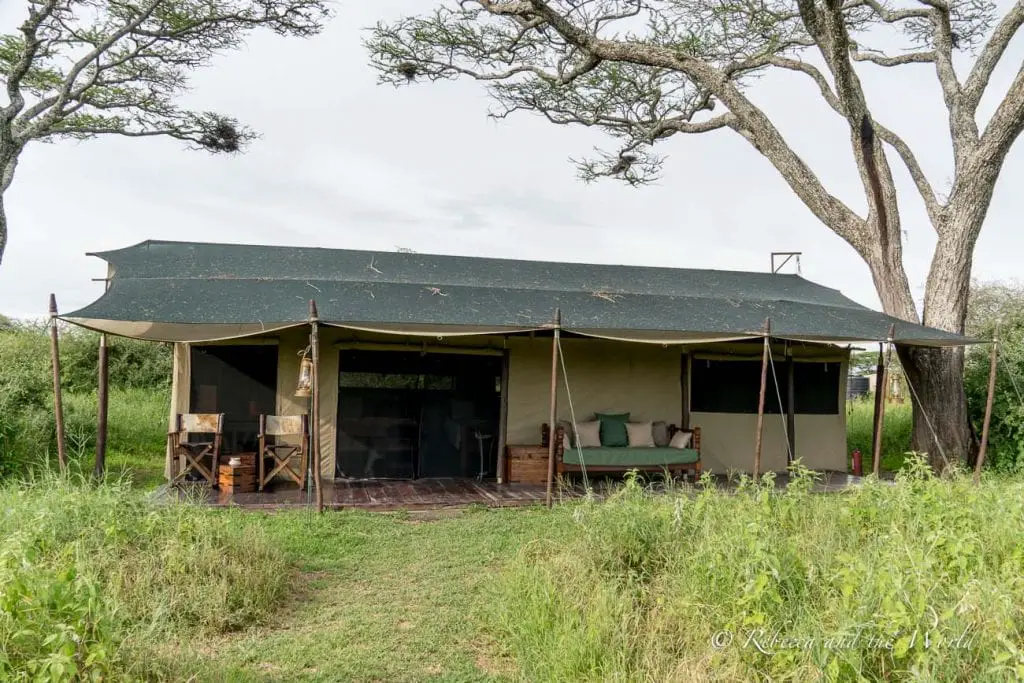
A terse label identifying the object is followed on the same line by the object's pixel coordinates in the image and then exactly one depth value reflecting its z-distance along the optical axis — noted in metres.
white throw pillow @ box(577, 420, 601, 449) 8.44
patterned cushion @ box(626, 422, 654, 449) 8.67
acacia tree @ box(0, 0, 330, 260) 12.35
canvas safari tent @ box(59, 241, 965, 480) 7.39
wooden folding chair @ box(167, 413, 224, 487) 7.25
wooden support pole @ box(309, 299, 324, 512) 6.34
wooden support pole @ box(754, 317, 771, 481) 7.07
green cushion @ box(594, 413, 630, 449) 8.60
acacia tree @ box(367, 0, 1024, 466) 9.19
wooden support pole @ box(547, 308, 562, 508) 6.73
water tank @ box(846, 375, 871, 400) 19.06
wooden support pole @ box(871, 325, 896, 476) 7.42
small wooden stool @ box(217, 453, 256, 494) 7.22
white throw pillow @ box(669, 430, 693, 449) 8.59
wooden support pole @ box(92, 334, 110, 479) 6.70
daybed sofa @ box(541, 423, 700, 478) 7.99
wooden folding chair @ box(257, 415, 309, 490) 7.39
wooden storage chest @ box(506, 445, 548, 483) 8.30
